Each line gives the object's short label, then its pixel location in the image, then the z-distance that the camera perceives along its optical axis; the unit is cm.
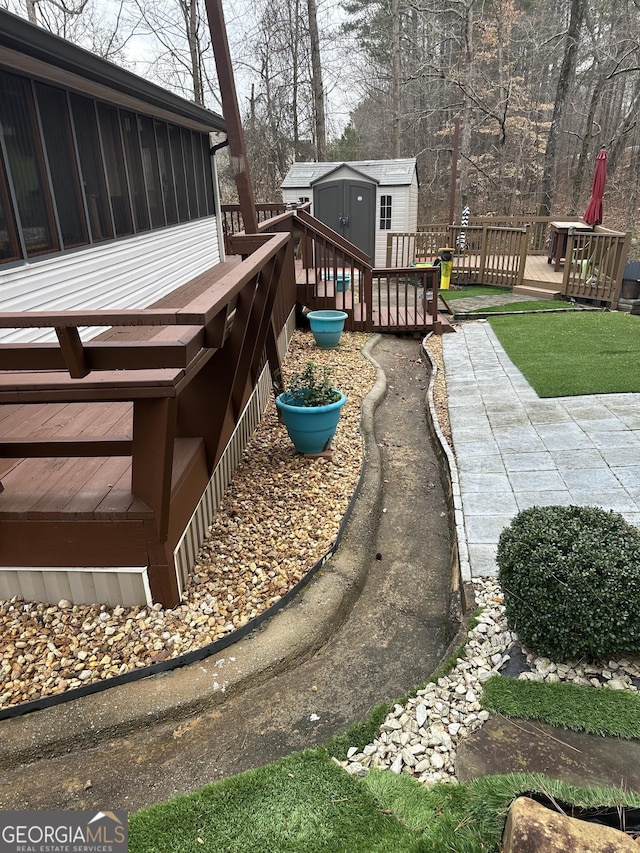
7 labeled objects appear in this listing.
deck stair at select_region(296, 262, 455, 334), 867
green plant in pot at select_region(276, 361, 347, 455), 435
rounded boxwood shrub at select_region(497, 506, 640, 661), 235
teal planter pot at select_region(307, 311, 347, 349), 763
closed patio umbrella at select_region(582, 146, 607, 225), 1222
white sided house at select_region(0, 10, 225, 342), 362
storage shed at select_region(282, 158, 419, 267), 1419
